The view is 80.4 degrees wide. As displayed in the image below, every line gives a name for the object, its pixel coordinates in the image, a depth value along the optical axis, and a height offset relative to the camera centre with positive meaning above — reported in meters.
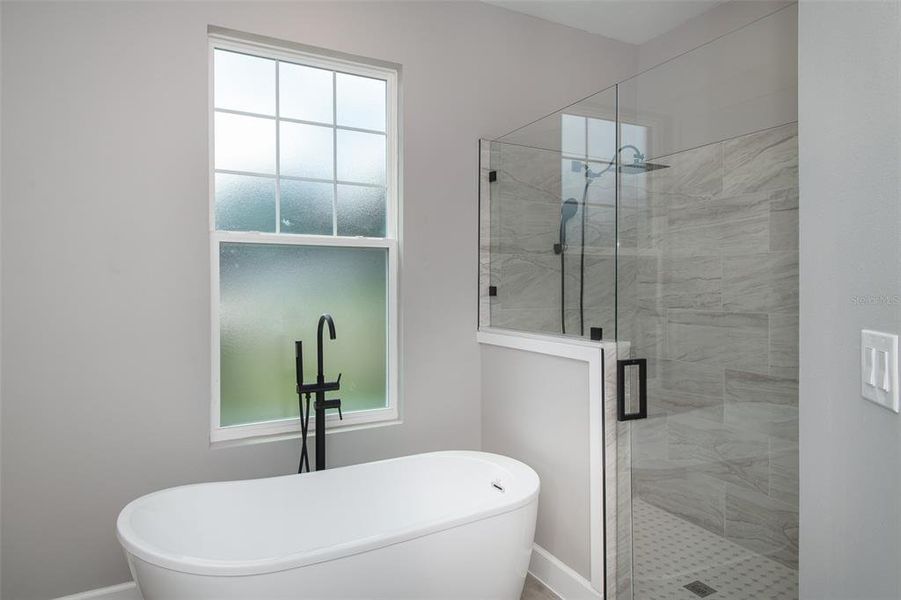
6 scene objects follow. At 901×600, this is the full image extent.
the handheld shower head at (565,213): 2.38 +0.37
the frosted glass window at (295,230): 2.43 +0.32
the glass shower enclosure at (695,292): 1.62 +0.01
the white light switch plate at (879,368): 0.92 -0.13
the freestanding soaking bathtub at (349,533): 1.56 -0.85
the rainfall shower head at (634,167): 2.02 +0.50
